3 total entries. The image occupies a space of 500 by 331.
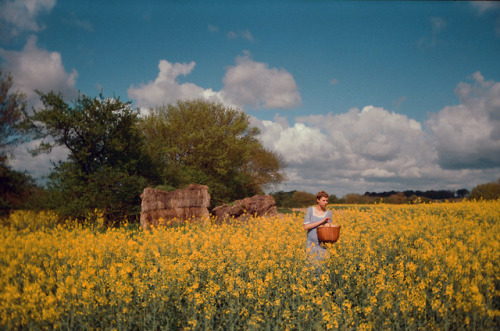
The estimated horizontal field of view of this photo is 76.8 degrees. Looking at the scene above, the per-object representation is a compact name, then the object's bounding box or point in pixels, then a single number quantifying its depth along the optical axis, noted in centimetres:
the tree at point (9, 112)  1748
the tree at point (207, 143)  2375
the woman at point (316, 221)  592
